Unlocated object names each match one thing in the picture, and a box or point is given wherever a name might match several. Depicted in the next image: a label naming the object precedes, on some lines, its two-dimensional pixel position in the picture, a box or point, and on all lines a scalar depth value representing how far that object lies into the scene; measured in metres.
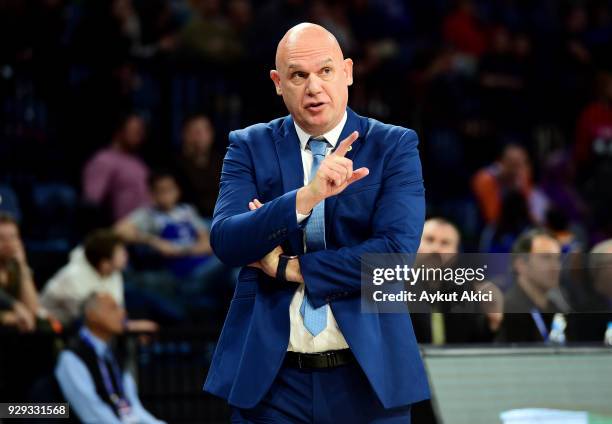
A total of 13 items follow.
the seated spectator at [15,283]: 14.13
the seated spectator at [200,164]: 19.37
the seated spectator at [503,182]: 21.30
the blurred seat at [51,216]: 17.94
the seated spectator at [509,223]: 19.16
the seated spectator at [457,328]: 11.94
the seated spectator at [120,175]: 18.58
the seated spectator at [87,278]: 15.57
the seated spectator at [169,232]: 18.12
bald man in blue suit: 6.58
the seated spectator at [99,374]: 13.28
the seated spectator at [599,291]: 7.80
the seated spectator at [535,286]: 7.99
